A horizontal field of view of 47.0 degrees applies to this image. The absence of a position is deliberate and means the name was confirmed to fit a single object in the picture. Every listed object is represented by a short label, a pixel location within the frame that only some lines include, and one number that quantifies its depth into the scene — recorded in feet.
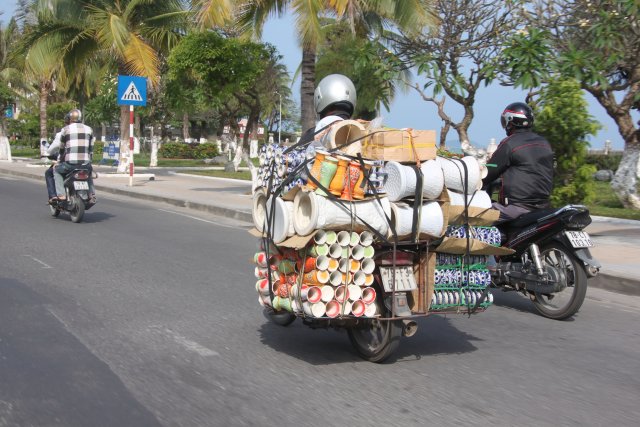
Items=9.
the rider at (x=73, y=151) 42.70
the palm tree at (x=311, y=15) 49.03
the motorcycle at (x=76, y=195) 42.16
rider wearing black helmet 23.12
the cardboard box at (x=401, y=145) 16.43
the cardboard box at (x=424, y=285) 16.97
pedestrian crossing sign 67.97
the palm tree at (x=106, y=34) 78.89
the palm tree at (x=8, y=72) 122.72
